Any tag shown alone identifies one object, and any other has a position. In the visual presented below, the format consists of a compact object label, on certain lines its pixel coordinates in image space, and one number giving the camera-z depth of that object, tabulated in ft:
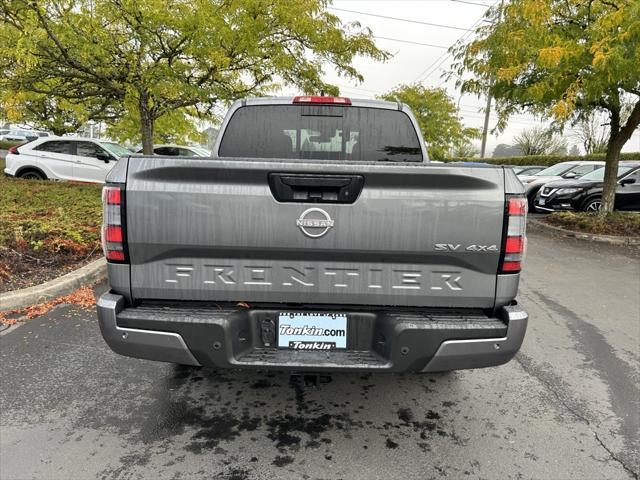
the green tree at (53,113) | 36.96
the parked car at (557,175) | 45.38
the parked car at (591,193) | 39.93
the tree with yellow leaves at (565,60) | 22.12
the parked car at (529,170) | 55.72
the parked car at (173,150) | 49.06
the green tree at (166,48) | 26.18
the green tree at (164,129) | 54.19
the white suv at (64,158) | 43.09
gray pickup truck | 7.45
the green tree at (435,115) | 85.51
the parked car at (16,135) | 141.95
